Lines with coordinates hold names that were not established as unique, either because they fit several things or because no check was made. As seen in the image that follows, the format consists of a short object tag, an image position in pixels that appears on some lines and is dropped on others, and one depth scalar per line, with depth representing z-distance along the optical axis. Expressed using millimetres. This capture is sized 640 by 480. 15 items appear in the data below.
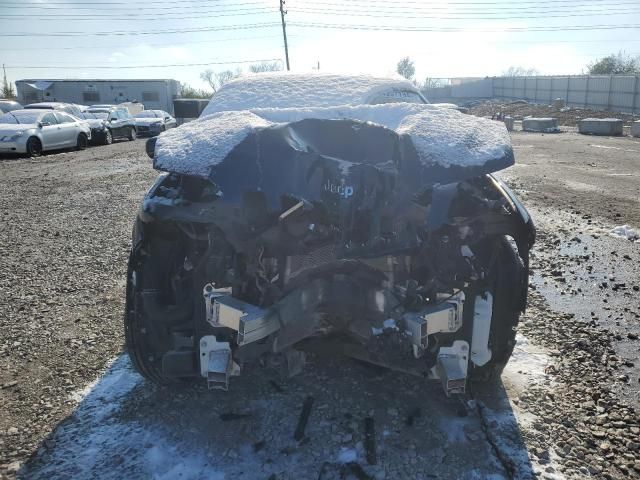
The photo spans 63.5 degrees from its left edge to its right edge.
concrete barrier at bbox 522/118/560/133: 25141
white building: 40781
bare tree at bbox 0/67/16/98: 51094
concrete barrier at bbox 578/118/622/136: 22578
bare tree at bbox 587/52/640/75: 49156
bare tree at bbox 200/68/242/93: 67750
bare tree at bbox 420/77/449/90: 54541
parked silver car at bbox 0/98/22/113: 24292
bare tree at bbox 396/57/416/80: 67500
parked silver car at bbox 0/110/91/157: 15703
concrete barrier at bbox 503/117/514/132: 25641
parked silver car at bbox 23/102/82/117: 20792
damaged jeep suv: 2504
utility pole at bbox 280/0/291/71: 42125
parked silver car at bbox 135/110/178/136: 24906
